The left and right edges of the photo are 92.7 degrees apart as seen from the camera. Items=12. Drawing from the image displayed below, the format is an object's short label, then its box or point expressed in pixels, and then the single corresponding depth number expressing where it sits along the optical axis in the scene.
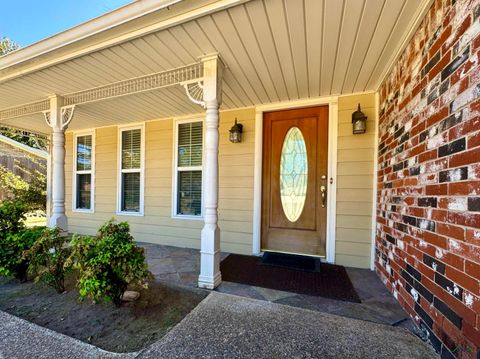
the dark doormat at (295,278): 2.25
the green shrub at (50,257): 2.07
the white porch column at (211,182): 2.27
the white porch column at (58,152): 3.31
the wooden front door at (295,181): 3.14
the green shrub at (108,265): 1.69
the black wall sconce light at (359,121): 2.84
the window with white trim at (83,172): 4.87
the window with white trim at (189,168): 3.87
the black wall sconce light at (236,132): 3.42
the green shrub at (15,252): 2.27
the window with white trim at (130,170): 4.37
